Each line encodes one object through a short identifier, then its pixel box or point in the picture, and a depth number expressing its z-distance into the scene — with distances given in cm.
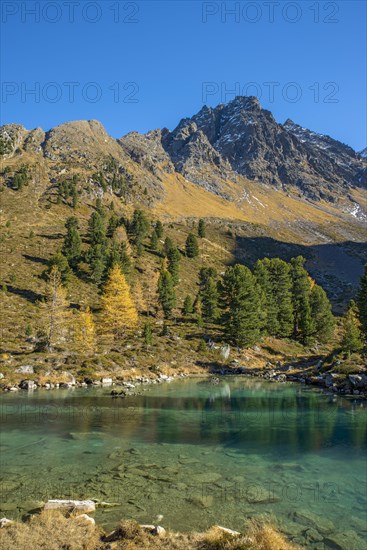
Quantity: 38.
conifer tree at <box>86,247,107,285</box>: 8625
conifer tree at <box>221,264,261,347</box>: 6988
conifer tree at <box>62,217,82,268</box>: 9194
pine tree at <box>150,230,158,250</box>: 11841
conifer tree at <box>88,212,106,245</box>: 10119
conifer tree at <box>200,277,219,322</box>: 8169
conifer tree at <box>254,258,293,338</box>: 7838
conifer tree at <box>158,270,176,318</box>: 8038
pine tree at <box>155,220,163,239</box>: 12891
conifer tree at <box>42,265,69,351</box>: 5562
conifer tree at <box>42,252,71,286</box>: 8075
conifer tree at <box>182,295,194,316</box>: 8288
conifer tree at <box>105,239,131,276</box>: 8646
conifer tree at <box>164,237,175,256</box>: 11644
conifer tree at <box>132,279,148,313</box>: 8231
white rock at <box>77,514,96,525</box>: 1159
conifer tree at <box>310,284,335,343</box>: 7969
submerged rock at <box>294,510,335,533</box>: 1305
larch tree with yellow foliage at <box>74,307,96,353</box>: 5694
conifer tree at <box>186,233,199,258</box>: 12469
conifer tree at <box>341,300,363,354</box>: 5941
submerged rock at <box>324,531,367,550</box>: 1186
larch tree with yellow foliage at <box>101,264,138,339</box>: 6475
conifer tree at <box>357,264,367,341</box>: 5400
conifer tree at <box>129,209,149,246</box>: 11525
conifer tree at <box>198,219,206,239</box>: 15112
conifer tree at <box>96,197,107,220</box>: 12679
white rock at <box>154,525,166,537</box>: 1062
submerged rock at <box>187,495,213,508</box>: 1423
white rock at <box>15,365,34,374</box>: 4486
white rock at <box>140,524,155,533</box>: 1089
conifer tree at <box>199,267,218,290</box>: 10375
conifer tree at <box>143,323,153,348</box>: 6156
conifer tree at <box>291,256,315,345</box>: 7888
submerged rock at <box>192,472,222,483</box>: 1694
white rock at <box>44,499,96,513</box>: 1252
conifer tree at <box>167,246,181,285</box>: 9900
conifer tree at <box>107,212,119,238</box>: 11300
